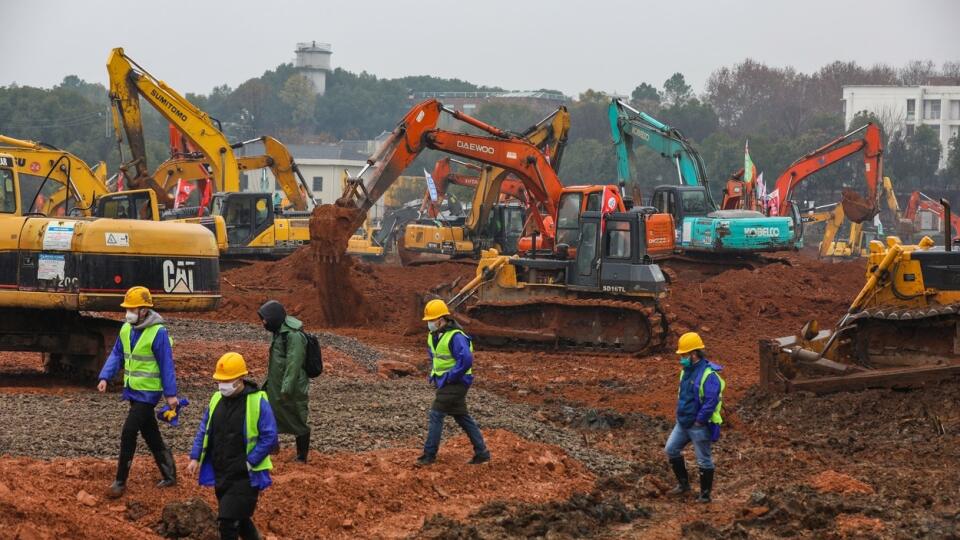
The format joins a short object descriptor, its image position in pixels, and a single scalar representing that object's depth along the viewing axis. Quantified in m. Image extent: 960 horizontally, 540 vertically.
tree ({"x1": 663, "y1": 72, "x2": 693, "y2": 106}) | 127.31
